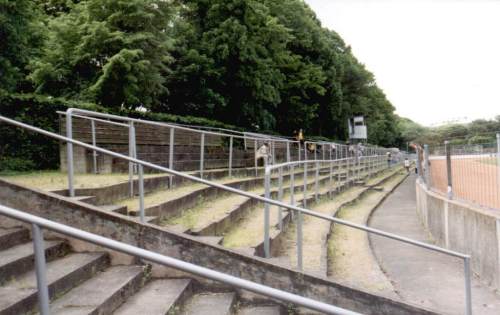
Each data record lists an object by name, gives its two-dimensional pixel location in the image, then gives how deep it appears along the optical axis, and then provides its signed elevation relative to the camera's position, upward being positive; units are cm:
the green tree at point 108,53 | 1531 +344
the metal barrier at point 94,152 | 535 +10
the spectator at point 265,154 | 1384 -4
